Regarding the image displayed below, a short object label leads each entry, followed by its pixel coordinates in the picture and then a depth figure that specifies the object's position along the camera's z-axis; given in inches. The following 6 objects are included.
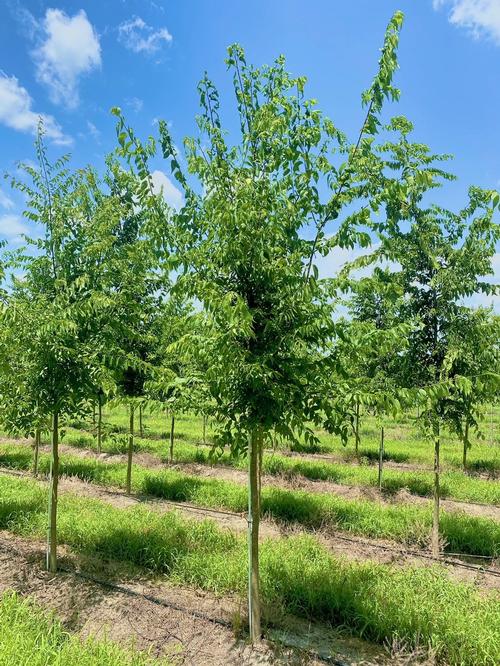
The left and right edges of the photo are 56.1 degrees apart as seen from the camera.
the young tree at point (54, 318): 223.5
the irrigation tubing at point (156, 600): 190.9
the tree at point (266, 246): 164.9
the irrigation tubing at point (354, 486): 439.2
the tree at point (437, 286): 306.2
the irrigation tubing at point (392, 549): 291.9
